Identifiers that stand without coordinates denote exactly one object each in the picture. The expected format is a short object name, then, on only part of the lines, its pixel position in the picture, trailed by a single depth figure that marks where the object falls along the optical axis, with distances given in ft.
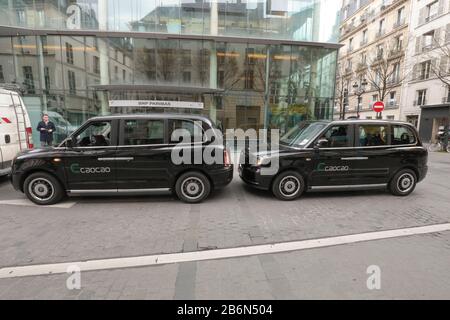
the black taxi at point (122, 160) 16.90
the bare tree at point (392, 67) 88.48
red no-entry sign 44.55
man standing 33.19
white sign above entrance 47.80
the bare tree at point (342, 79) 116.12
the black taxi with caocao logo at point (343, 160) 18.51
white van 21.30
